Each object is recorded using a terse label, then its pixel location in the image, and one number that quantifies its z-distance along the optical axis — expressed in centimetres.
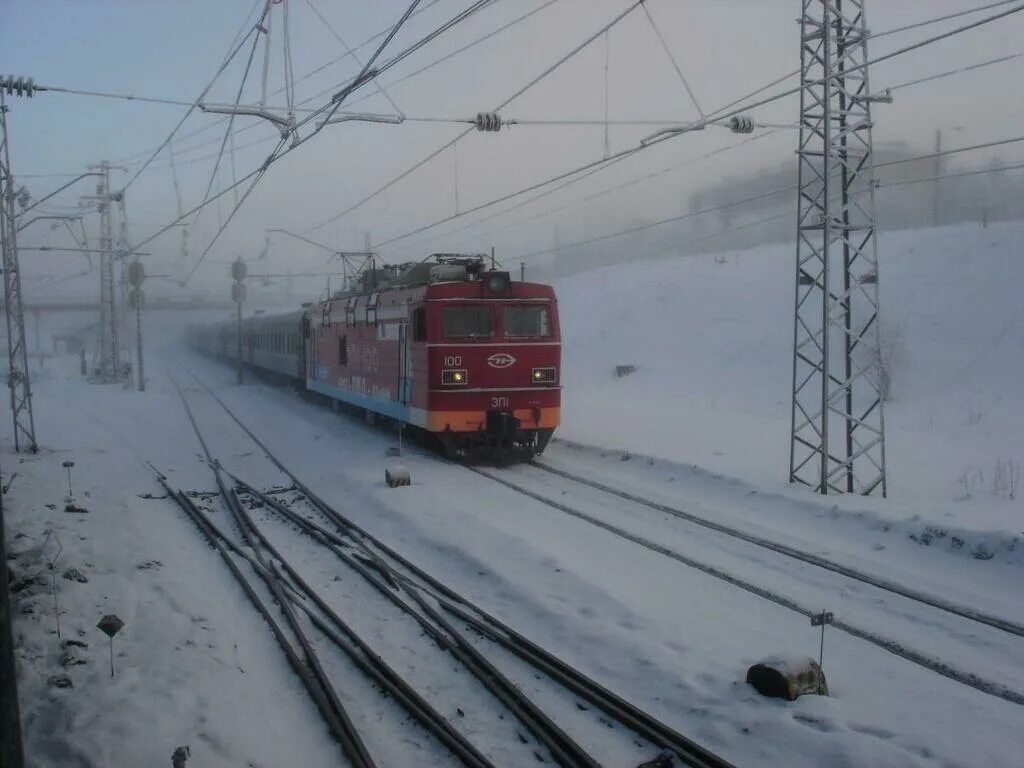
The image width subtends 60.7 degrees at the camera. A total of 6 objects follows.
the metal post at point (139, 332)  3158
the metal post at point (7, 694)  335
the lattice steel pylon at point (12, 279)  1644
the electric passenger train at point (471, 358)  1523
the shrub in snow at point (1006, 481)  1224
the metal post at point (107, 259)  3291
